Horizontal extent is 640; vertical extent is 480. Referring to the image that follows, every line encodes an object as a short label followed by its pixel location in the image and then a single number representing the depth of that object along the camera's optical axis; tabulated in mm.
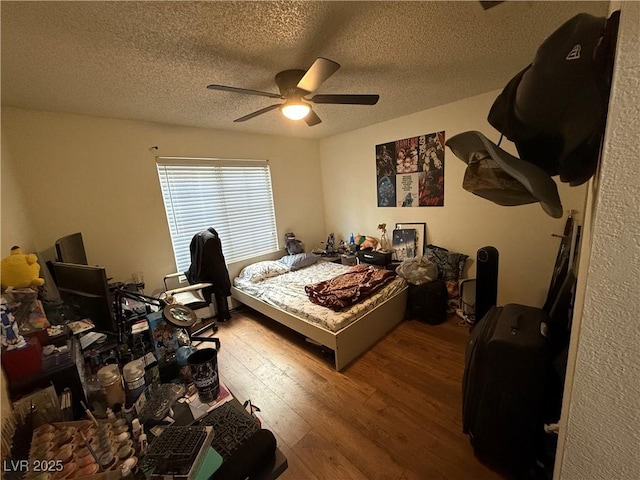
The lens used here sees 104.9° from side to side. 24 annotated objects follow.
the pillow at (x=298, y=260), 3471
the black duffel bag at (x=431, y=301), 2668
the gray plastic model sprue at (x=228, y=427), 768
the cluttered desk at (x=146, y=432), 689
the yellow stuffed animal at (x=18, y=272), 1053
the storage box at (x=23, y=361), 876
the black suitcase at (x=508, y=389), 1172
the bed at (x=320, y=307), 2115
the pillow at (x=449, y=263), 2891
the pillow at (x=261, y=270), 3203
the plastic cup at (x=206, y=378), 1000
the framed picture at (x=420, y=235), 3203
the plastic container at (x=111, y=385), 961
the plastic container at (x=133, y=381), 983
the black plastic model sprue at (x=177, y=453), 670
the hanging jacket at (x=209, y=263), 2611
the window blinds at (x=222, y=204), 2889
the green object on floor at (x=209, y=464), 681
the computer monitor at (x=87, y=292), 1215
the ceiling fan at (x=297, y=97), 1728
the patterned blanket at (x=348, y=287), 2299
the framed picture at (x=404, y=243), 3295
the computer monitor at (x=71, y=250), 1645
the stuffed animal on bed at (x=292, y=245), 3730
